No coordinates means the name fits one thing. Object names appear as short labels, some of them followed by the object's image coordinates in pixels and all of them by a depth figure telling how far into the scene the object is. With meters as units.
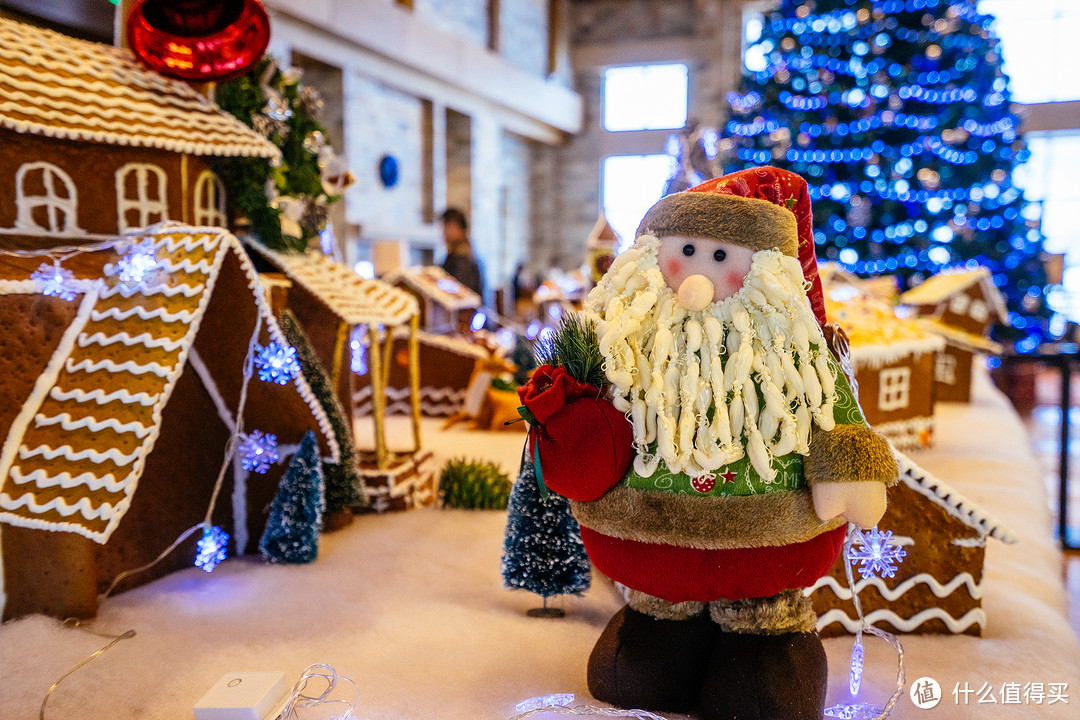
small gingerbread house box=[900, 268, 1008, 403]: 4.83
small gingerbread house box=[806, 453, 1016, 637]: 1.77
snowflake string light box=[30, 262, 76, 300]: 1.73
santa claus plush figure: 1.30
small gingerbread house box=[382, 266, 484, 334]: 4.92
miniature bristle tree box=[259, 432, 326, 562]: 2.18
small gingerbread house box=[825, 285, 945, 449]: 3.10
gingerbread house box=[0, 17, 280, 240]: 1.89
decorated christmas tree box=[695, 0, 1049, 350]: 6.46
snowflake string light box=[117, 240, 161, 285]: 1.82
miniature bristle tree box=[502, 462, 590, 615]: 1.84
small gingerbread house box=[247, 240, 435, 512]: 2.54
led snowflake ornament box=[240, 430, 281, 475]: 2.20
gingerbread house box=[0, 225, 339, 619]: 1.60
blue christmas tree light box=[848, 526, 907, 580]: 1.67
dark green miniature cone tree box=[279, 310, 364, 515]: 2.40
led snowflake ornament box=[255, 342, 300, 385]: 2.02
